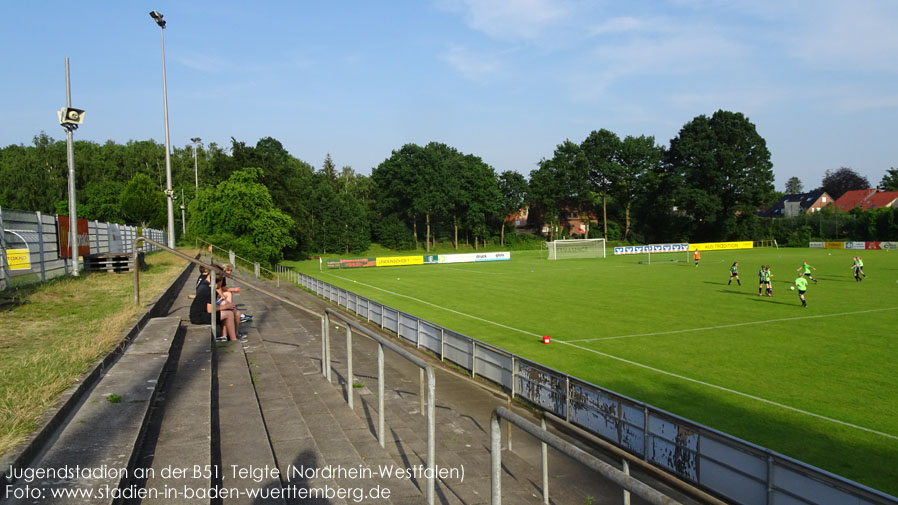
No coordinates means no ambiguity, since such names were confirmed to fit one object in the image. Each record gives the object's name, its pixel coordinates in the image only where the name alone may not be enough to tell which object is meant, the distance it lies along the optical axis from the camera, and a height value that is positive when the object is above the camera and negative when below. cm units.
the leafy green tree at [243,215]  5634 +191
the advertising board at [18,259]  1429 -56
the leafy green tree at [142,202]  7162 +420
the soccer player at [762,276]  2957 -255
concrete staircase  465 -215
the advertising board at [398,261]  6581 -341
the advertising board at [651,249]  7825 -282
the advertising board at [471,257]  7006 -331
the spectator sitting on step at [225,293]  1149 -117
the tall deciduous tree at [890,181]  11706 +893
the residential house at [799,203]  12606 +513
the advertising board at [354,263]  6206 -335
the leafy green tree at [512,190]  10212 +717
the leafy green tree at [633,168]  9950 +1047
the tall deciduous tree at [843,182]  13850 +1037
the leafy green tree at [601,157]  10050 +1265
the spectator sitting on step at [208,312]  1134 -154
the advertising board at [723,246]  8306 -271
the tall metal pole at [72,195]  1861 +141
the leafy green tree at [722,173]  8706 +836
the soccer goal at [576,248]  7381 -256
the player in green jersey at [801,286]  2583 -270
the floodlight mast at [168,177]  3080 +316
